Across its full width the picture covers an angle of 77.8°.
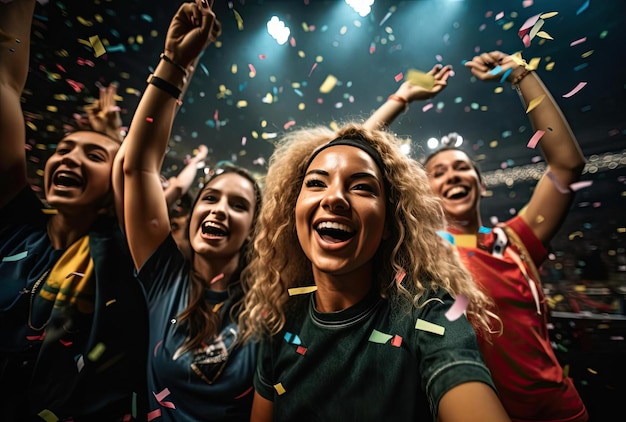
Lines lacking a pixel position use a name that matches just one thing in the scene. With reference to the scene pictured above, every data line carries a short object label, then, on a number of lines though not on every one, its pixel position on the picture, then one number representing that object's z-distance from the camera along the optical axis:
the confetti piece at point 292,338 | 0.57
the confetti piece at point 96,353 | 0.62
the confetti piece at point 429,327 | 0.48
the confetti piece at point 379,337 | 0.51
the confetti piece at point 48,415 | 0.59
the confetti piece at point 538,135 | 0.72
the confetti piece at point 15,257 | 0.64
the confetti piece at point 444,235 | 0.68
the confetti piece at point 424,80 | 0.79
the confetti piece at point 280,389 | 0.54
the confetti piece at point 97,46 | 0.64
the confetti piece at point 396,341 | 0.50
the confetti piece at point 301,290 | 0.61
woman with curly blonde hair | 0.47
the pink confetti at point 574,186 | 0.72
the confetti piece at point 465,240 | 0.80
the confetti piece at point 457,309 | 0.48
